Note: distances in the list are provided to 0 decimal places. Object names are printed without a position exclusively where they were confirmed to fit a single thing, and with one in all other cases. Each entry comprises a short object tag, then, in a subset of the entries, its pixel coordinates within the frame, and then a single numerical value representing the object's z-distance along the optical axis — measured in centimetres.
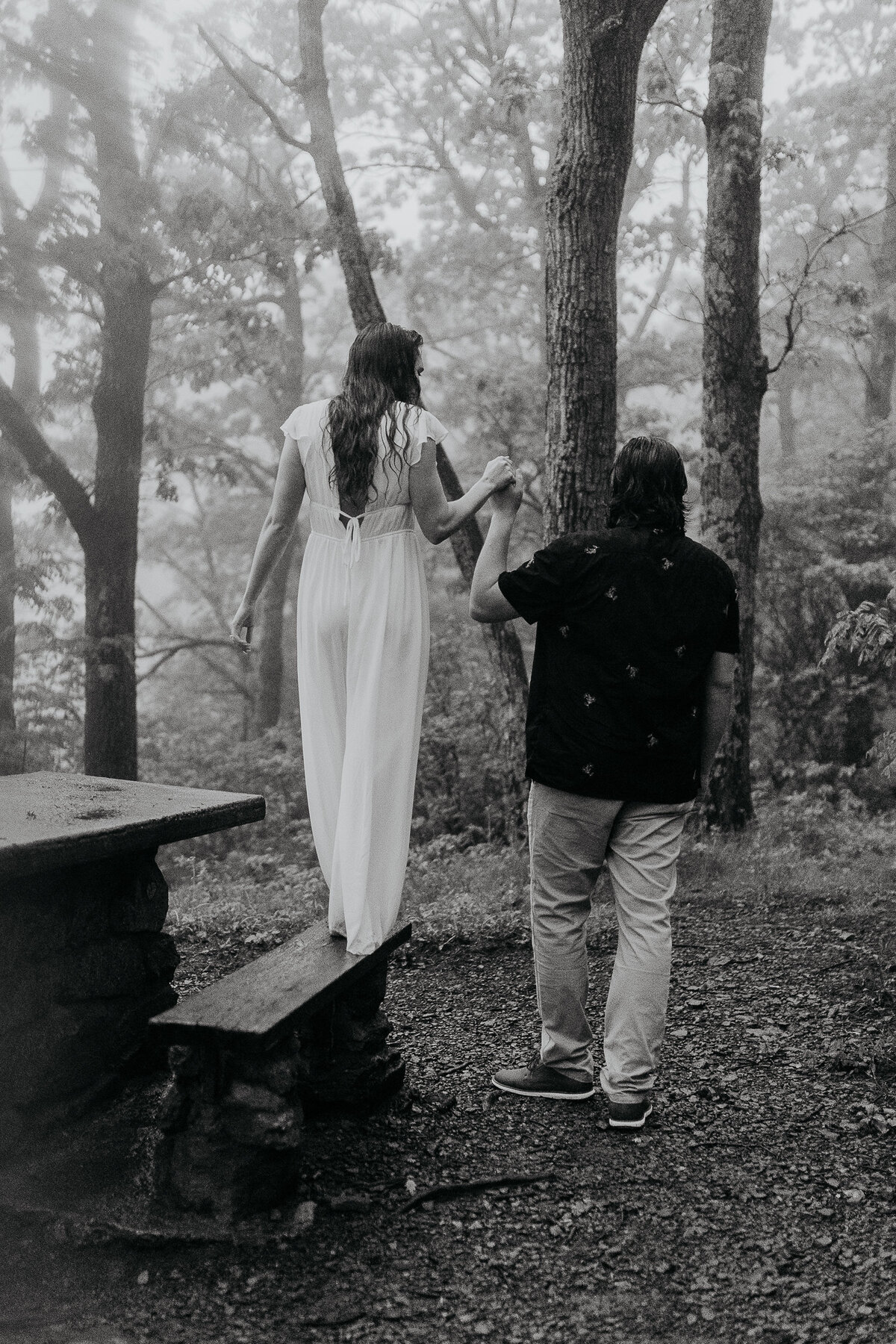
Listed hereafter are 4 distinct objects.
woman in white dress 365
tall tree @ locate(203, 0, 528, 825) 887
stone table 337
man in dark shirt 365
